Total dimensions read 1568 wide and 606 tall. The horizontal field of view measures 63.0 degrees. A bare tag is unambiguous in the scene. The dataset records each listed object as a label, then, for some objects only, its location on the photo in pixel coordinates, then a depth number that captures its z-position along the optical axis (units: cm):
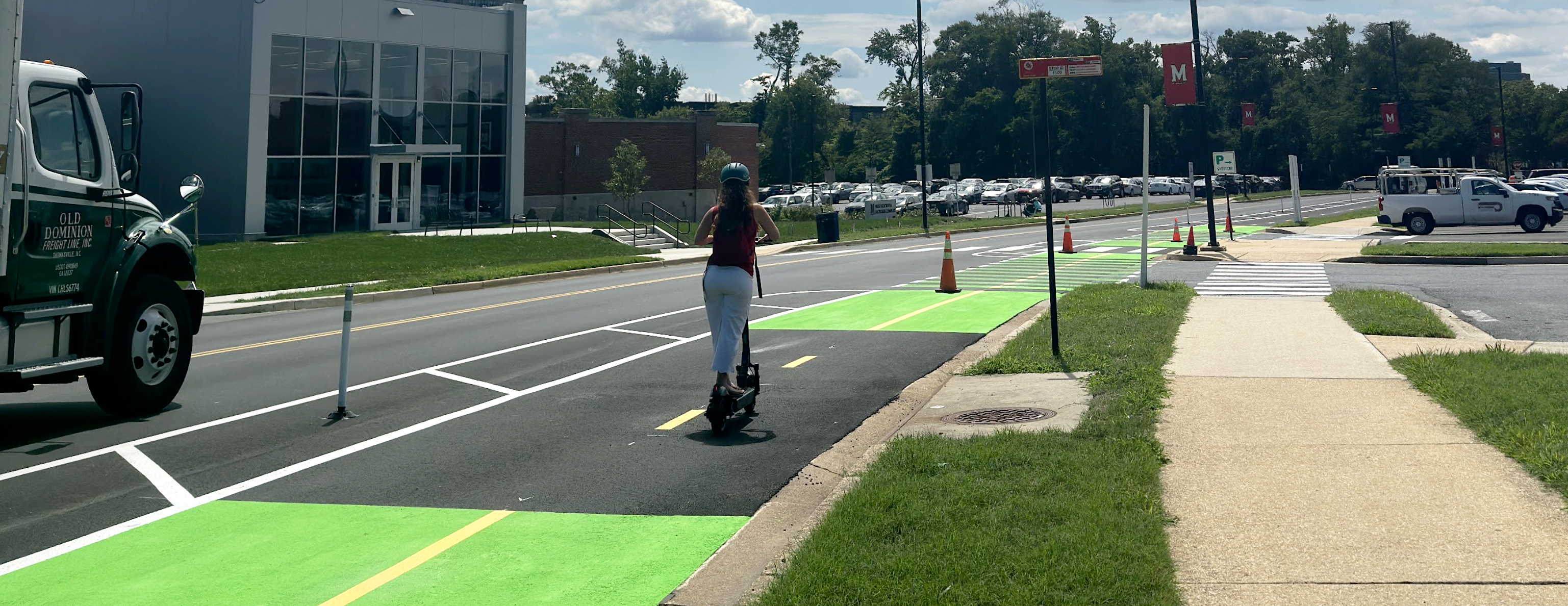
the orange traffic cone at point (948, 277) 2064
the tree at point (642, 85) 15088
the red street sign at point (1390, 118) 7506
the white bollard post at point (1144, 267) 1888
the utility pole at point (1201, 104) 3162
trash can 3575
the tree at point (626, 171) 6197
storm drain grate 892
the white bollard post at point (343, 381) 983
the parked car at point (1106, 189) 8706
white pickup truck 3638
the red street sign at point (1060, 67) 1164
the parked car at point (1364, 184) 9875
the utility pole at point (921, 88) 4825
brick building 6412
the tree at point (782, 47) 14800
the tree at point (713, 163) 6875
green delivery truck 855
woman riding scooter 880
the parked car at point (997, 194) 7875
